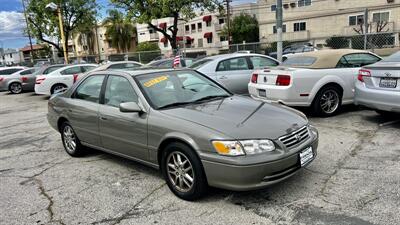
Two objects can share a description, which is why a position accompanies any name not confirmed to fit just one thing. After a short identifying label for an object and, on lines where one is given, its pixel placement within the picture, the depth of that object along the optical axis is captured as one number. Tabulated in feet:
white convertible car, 23.48
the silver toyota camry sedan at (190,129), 11.66
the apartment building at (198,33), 189.88
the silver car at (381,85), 20.18
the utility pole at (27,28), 121.47
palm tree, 192.00
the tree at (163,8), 86.48
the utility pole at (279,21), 34.27
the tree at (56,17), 115.75
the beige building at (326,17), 126.10
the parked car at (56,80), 46.11
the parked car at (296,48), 76.00
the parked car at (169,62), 48.89
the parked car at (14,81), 60.59
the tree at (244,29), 178.60
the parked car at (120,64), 43.60
